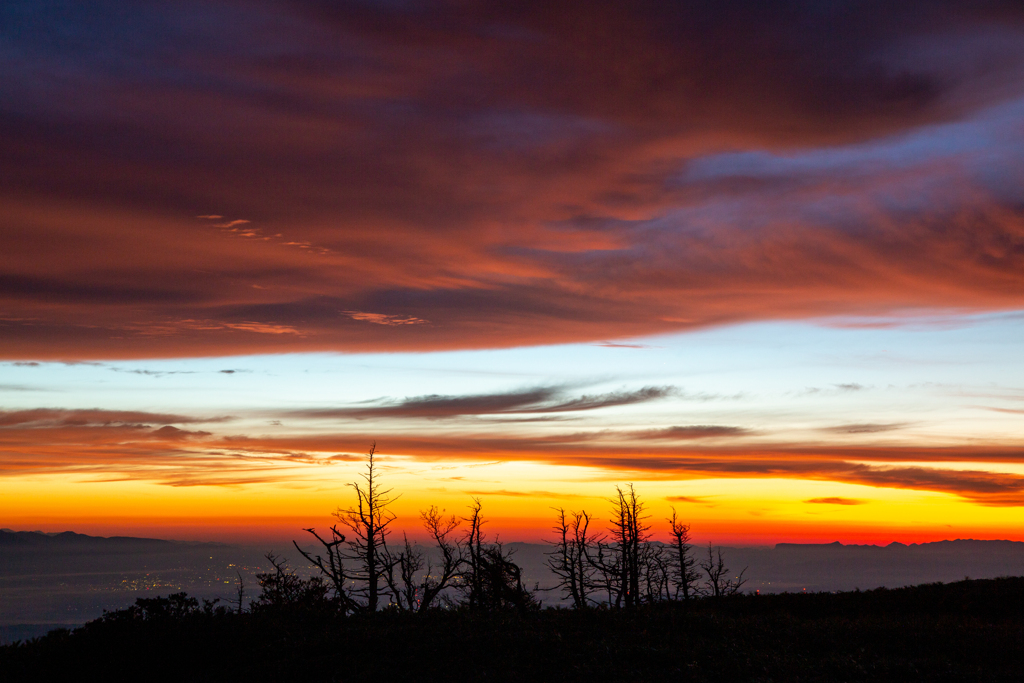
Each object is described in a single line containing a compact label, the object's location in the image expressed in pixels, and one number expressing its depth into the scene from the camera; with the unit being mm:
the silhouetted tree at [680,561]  71000
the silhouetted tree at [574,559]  61562
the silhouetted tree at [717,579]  66262
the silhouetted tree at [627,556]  60438
